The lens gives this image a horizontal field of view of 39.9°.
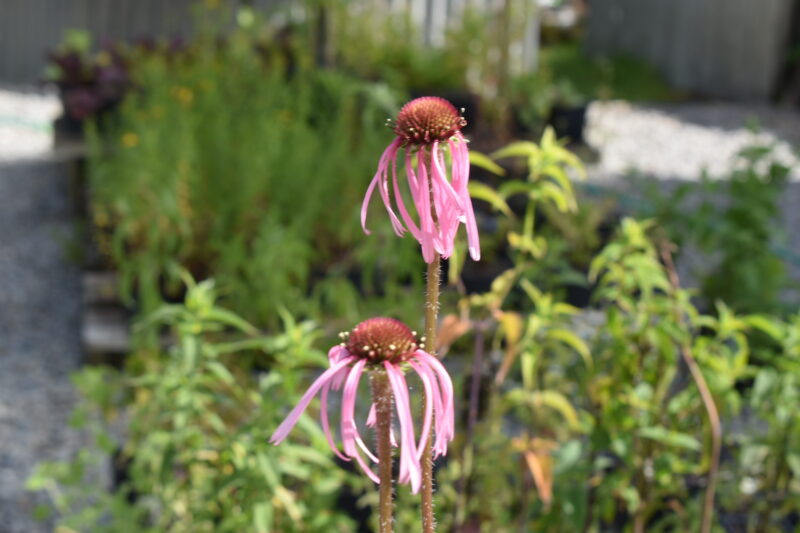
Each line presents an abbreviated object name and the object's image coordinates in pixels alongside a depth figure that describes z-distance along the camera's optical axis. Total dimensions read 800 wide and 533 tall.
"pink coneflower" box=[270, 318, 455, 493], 0.78
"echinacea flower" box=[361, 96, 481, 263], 0.85
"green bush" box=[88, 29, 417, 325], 3.37
